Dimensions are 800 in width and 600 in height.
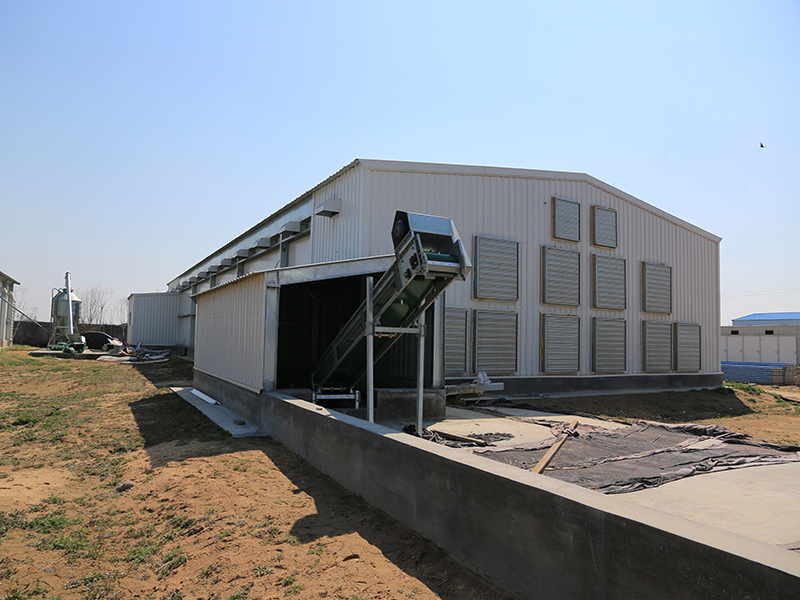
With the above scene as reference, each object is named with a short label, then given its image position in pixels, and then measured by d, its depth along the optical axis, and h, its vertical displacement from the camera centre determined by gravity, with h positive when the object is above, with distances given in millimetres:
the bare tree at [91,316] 60906 +1050
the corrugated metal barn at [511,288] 14086 +1495
